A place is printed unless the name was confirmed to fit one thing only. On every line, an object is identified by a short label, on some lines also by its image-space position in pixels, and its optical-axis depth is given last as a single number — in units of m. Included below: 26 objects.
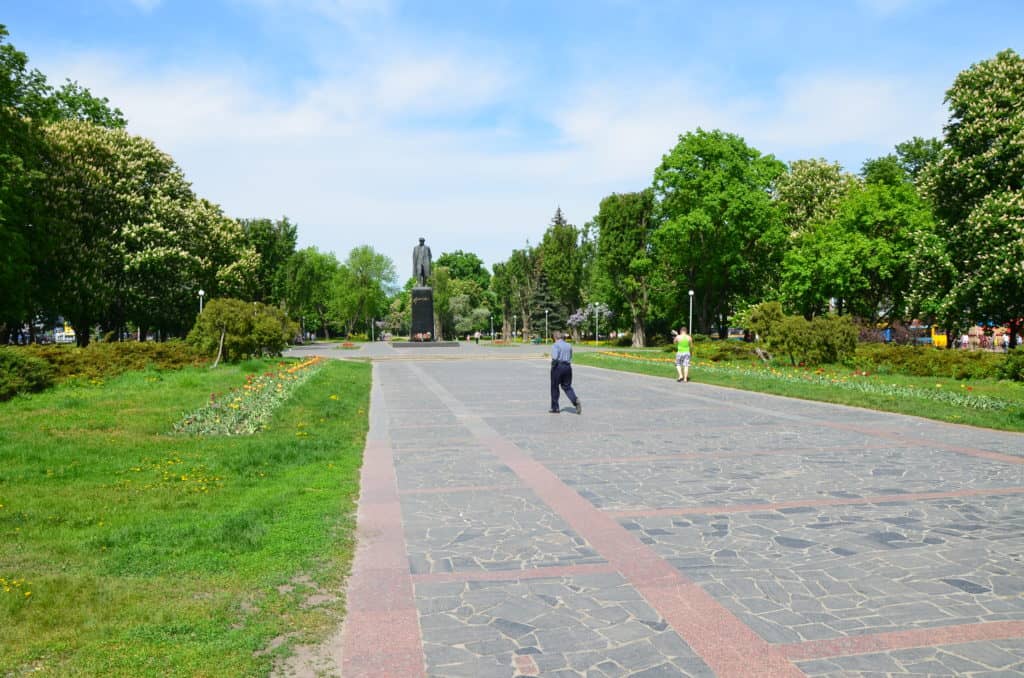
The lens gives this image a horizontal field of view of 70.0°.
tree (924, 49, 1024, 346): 25.72
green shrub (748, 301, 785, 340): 28.47
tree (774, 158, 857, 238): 47.66
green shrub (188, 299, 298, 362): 24.72
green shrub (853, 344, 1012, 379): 21.84
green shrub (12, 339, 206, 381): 20.28
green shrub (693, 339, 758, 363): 32.06
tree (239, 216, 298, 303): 61.09
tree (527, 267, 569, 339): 90.44
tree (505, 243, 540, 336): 94.19
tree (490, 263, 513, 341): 102.12
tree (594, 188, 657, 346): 59.06
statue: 57.12
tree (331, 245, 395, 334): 98.31
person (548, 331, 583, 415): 14.78
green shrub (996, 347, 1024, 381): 20.08
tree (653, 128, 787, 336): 43.97
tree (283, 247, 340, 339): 77.19
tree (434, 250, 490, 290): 132.98
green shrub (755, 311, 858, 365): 26.14
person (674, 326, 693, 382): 22.42
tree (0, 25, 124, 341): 27.31
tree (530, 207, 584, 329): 86.44
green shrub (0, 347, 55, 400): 16.25
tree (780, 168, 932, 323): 39.91
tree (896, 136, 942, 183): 50.92
